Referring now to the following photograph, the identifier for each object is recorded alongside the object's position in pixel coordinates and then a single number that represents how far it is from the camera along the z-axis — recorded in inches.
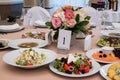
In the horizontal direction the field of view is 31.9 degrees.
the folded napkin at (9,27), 75.0
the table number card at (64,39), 52.4
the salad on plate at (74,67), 40.7
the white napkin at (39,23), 83.3
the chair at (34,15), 102.4
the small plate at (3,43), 56.7
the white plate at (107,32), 68.1
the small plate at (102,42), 56.5
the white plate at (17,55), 44.2
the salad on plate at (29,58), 43.5
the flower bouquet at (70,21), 53.7
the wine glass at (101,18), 75.2
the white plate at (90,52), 50.0
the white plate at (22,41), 57.7
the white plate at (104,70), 38.9
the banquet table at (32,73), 40.6
